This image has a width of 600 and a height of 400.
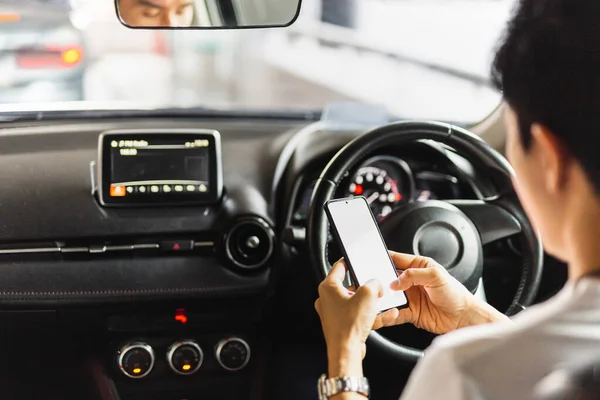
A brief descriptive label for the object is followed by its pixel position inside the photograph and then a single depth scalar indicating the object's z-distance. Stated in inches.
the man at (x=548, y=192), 45.0
